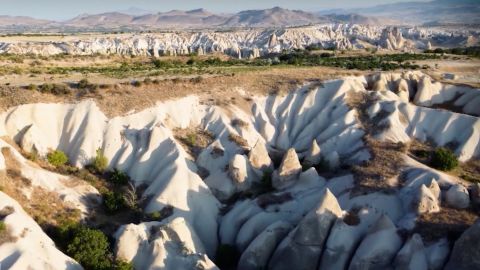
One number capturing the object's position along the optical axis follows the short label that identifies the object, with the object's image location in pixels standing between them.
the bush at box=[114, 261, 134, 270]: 31.36
